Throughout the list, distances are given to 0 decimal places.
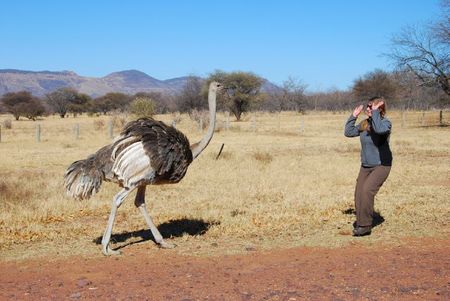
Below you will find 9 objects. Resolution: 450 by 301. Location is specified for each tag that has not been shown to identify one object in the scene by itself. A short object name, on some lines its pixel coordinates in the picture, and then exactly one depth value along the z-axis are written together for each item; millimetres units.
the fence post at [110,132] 26220
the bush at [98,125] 33322
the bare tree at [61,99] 66625
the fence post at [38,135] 23900
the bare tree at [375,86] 58647
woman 7094
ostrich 6336
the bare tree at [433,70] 32656
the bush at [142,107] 32938
